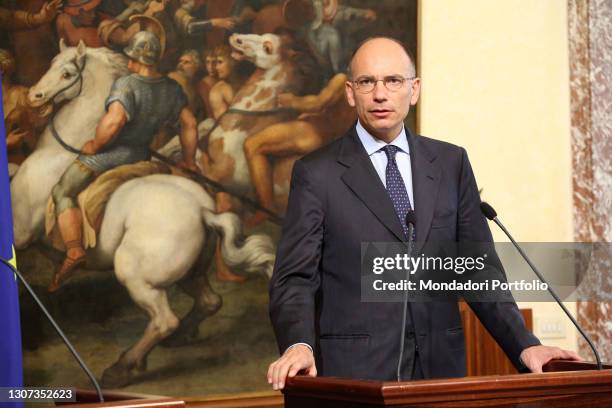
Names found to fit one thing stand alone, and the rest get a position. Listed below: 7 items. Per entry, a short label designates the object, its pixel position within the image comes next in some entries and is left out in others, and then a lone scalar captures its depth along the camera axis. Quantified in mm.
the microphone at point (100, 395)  4392
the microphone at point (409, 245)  5003
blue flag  7352
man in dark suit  6043
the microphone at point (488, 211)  5918
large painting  8359
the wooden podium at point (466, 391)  4441
